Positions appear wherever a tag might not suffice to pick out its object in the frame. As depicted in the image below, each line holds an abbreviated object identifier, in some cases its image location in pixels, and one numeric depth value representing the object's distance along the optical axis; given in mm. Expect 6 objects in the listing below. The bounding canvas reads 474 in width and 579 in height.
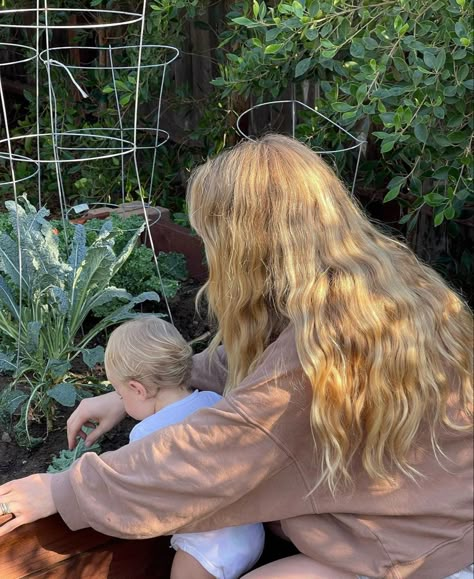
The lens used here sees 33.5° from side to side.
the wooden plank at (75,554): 1497
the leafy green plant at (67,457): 1770
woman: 1342
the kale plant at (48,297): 2031
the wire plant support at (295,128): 2171
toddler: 1572
